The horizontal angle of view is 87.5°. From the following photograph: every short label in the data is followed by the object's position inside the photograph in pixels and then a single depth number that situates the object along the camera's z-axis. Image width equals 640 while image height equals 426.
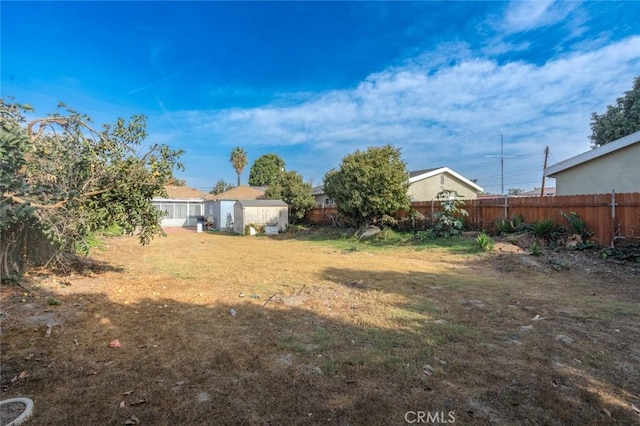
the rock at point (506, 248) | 9.80
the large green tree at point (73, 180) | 4.27
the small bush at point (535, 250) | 9.16
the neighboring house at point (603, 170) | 10.97
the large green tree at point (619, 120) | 16.31
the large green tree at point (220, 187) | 58.19
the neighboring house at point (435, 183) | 21.42
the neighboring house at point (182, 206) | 29.69
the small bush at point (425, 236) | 13.66
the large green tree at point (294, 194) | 24.30
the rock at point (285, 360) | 3.19
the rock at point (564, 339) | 3.72
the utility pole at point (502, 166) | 27.13
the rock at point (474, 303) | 5.16
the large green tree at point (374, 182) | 15.13
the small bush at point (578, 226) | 9.59
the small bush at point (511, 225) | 11.59
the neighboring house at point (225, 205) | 26.16
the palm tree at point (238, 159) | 49.75
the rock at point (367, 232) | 15.54
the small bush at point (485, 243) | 10.23
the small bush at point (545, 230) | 10.32
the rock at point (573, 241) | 9.47
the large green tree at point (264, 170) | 47.18
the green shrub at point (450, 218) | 13.61
